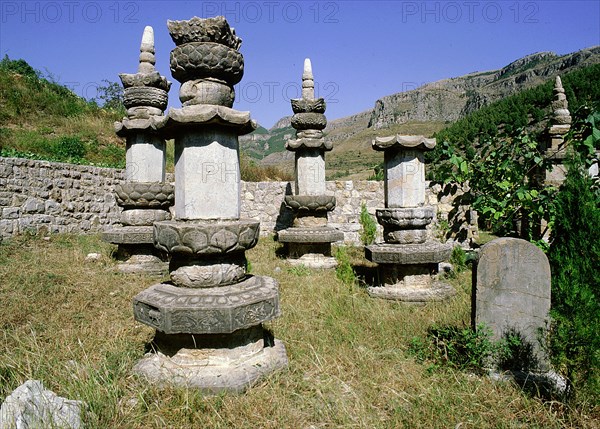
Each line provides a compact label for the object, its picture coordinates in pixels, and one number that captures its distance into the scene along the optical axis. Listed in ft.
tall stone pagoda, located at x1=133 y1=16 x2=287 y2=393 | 8.45
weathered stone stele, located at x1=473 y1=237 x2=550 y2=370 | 9.95
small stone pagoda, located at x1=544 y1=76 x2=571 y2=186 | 24.79
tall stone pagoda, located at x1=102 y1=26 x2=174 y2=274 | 19.63
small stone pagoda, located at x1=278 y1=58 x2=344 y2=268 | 23.50
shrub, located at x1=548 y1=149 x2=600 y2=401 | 8.37
